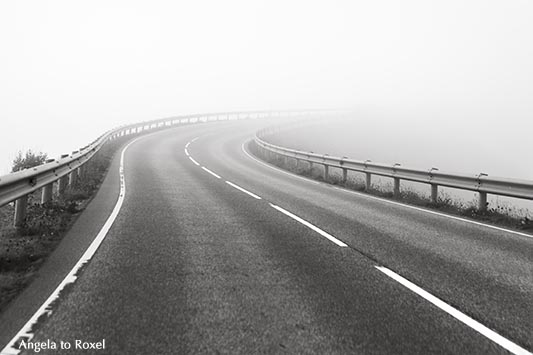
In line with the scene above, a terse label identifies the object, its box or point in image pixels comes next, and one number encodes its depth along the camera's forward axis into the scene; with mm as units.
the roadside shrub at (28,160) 14398
